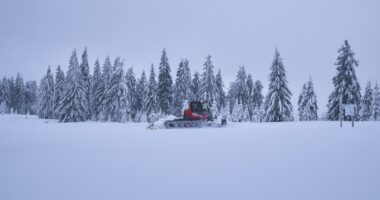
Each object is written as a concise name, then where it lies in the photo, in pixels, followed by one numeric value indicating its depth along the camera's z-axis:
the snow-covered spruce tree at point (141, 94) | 62.44
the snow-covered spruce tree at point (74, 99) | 43.31
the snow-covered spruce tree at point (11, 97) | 88.96
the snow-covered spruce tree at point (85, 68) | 52.25
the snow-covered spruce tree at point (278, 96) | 39.03
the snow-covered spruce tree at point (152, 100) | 49.84
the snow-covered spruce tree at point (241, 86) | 57.29
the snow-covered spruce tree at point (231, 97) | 72.22
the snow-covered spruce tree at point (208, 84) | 48.94
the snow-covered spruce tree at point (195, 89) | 50.34
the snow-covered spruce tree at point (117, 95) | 46.19
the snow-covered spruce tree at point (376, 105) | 45.88
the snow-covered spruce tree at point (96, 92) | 53.34
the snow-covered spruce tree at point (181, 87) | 49.88
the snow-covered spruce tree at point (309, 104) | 49.00
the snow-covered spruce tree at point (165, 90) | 46.69
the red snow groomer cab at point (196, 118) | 22.64
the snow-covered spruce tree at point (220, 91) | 52.47
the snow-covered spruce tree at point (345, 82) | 35.44
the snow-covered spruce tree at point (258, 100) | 58.91
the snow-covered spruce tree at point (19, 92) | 87.62
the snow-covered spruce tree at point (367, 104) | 47.00
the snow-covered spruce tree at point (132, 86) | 57.61
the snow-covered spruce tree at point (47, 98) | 60.31
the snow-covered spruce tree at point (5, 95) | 85.21
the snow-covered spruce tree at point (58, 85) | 55.38
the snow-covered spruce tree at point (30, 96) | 91.81
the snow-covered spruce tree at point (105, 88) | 48.21
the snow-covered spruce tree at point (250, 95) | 58.58
